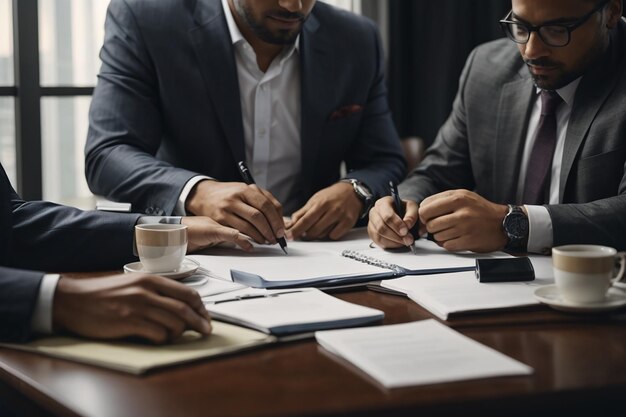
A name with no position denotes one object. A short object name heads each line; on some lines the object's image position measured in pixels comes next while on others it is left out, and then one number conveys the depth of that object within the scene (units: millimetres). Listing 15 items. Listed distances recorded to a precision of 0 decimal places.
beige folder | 1072
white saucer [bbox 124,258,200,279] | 1496
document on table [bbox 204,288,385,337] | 1221
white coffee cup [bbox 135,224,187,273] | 1495
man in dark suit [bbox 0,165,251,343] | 1147
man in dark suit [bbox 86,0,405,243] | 2146
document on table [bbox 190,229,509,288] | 1525
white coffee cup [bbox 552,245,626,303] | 1290
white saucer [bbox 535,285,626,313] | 1298
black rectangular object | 1507
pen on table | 1360
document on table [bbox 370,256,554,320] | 1343
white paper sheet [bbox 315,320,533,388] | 1027
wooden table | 946
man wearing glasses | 1792
